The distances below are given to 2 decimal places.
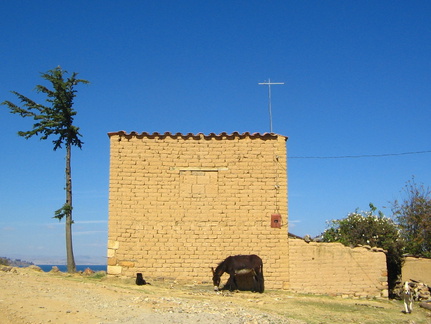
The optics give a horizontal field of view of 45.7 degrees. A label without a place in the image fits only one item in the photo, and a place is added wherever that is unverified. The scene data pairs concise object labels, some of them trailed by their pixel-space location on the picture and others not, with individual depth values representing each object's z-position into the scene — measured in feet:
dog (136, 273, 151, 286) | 51.93
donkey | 52.24
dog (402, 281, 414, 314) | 49.19
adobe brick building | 54.75
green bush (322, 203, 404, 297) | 66.23
